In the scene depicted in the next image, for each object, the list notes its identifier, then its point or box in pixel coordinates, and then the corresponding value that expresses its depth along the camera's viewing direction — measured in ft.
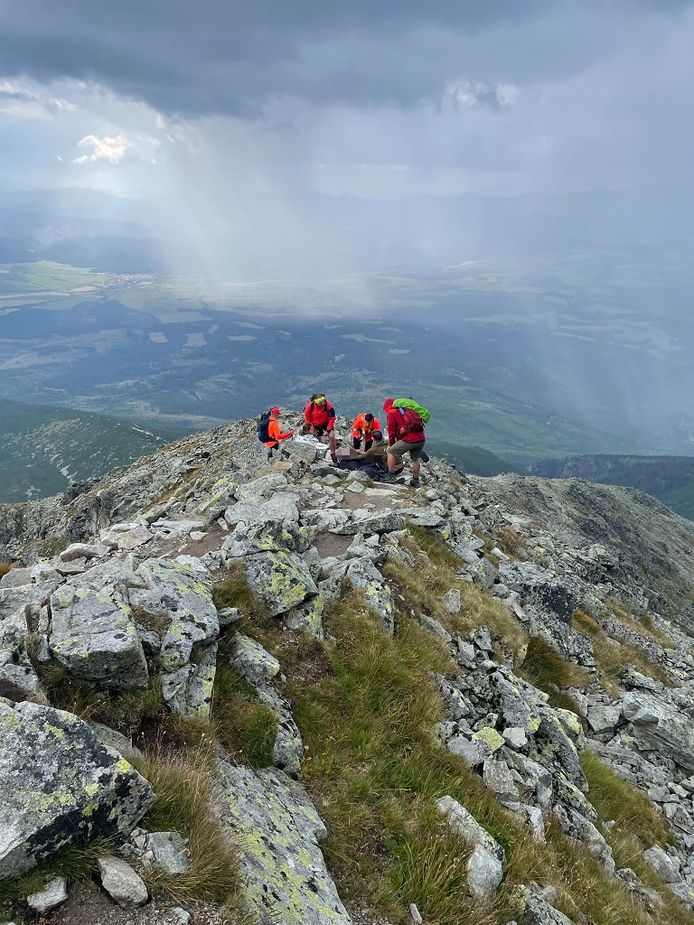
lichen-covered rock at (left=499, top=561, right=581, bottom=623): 64.34
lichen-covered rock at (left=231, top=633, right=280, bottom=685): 29.55
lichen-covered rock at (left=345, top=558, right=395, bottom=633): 40.32
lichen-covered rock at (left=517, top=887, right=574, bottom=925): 22.16
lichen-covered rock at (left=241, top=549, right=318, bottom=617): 36.14
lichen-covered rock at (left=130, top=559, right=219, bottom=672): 27.32
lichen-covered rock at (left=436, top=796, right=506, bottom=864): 24.16
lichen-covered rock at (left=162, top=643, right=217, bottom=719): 24.95
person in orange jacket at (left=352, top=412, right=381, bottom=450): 96.89
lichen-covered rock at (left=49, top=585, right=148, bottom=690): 23.56
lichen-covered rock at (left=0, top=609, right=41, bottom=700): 20.75
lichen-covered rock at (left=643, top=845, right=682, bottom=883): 32.78
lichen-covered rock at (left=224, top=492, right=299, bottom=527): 54.10
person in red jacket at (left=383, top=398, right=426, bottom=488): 82.58
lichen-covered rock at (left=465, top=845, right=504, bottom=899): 22.30
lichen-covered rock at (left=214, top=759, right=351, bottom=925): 18.75
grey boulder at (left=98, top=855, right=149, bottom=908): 15.78
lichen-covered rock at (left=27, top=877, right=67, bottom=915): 14.83
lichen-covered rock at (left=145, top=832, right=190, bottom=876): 17.06
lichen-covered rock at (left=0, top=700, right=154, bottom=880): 15.83
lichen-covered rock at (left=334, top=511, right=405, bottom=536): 60.18
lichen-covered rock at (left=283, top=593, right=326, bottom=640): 35.12
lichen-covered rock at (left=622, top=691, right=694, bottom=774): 46.88
